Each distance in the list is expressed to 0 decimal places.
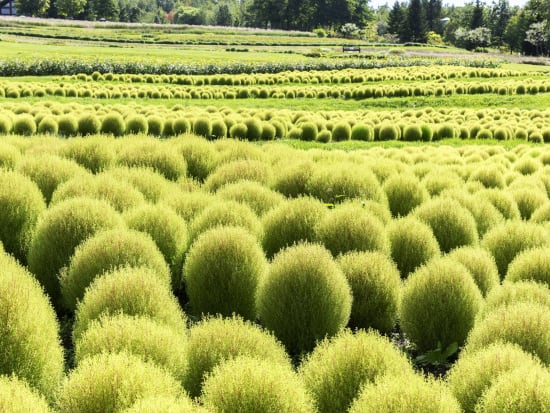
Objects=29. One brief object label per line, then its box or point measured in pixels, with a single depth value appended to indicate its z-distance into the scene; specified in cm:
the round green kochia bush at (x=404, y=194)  994
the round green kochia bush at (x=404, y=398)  377
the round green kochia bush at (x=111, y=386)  377
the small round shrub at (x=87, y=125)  1906
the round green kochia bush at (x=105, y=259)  620
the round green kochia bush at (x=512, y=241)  800
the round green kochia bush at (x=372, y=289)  662
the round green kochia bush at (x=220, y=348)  461
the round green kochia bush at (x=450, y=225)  851
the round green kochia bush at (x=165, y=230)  745
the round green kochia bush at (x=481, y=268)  701
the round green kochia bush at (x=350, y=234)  750
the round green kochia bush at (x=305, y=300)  598
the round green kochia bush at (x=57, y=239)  699
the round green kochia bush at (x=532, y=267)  684
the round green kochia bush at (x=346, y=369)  440
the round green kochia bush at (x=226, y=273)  650
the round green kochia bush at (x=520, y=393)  383
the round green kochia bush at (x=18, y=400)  342
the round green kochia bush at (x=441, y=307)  623
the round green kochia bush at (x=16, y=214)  770
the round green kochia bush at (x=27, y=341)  462
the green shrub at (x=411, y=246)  779
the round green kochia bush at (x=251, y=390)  385
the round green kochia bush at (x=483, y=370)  441
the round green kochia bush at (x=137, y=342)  447
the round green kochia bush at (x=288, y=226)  782
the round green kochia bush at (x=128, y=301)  519
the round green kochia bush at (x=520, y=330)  501
